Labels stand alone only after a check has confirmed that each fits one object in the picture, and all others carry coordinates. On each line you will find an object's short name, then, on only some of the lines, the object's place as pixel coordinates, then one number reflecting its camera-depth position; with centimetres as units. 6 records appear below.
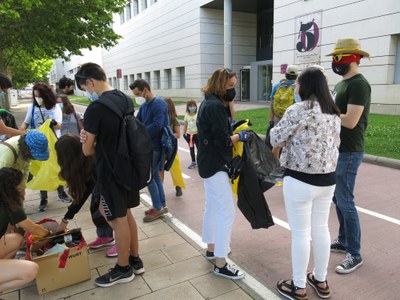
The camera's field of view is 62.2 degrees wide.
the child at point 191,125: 709
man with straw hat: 278
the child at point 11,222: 242
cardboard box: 275
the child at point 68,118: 529
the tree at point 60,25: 1359
